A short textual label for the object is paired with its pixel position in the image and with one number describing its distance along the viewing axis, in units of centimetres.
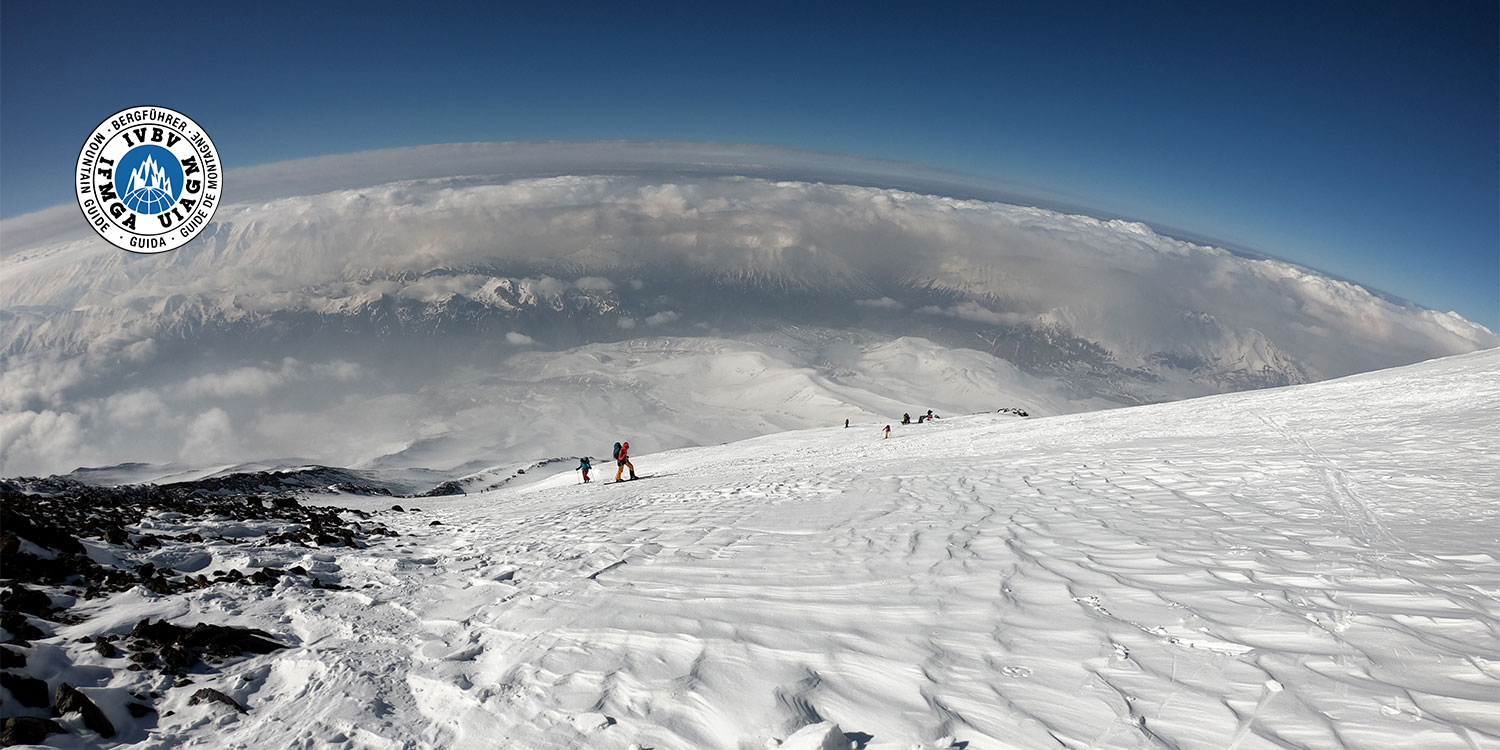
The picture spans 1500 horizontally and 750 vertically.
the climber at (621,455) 2160
